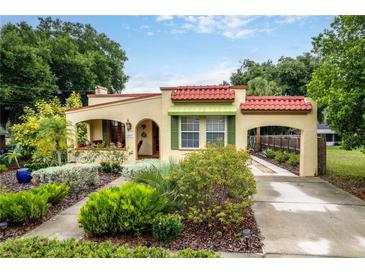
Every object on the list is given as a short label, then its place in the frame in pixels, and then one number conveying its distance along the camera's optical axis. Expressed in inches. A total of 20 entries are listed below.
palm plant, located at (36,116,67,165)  407.5
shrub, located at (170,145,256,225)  194.9
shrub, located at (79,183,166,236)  183.8
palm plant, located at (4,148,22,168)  465.2
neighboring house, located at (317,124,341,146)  1370.6
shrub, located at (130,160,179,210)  214.2
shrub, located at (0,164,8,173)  488.2
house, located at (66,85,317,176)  427.2
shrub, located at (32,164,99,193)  307.3
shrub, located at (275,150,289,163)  562.9
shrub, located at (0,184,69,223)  207.2
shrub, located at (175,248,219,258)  140.0
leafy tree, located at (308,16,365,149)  278.2
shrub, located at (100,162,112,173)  447.1
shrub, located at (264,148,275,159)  648.0
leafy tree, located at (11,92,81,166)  410.3
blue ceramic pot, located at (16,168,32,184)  369.3
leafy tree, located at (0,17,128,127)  713.8
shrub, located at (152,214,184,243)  176.2
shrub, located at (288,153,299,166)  504.4
